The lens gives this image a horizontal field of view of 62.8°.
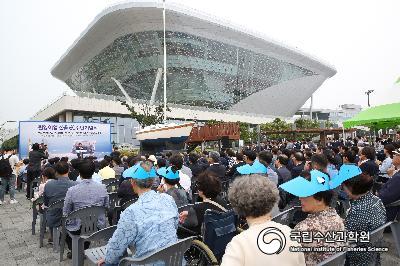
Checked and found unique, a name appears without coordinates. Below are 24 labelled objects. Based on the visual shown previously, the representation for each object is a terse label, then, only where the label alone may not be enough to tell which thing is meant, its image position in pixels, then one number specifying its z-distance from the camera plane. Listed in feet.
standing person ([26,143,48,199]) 39.09
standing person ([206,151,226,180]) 25.59
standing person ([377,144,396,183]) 25.08
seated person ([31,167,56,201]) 21.38
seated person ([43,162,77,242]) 18.20
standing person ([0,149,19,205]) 35.86
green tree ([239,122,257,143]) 131.44
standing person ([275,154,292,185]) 23.44
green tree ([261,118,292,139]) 155.53
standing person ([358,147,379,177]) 21.59
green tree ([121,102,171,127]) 120.88
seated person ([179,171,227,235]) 12.44
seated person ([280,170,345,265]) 8.23
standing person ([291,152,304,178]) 24.53
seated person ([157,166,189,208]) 16.17
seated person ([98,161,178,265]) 9.62
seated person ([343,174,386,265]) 9.59
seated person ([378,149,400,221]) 14.70
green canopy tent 26.58
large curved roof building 163.32
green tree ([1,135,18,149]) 192.09
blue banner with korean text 53.67
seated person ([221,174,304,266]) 5.98
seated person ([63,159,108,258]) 15.69
